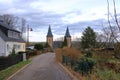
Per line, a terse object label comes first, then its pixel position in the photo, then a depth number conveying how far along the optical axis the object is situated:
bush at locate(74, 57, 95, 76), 6.72
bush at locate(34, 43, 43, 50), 33.02
